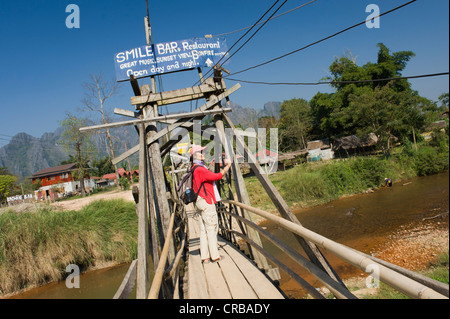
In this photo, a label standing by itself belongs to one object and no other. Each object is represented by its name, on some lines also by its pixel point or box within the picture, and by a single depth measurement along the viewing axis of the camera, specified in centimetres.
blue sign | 519
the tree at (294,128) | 4135
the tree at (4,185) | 3665
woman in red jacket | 384
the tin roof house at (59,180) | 4559
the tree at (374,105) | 2441
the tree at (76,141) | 3247
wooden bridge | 181
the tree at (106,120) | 3144
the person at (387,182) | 1936
